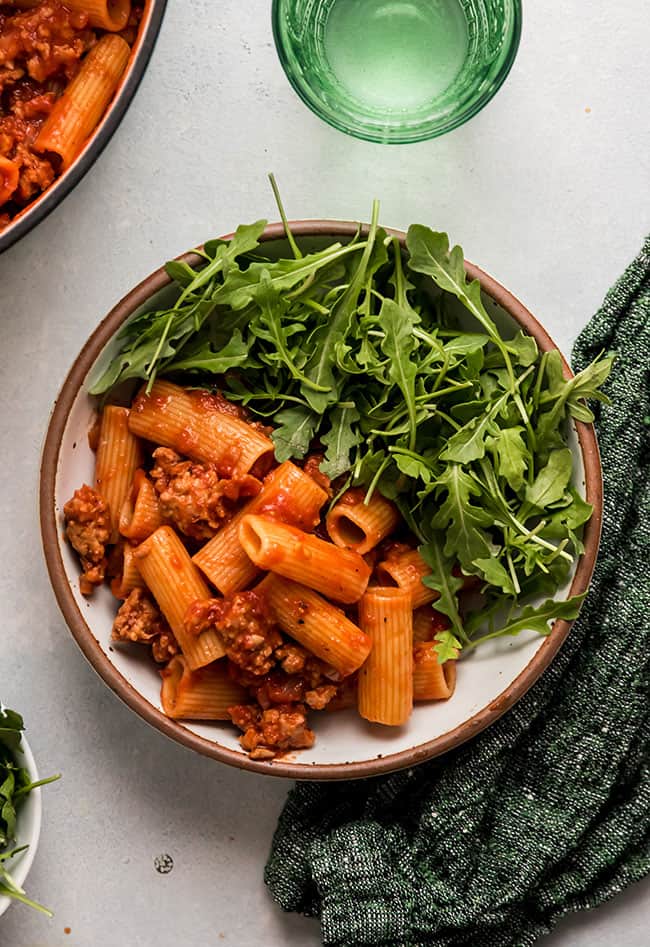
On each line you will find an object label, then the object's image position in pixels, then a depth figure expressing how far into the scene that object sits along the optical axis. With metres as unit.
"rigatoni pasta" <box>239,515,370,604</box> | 0.65
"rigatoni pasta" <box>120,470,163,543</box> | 0.68
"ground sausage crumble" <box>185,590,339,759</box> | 0.66
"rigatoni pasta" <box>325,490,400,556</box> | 0.68
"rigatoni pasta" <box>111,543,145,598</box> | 0.68
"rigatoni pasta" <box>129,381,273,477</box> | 0.67
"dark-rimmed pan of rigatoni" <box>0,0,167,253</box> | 0.65
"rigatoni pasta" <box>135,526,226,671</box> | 0.67
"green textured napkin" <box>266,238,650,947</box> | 0.72
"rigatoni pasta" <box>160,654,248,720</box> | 0.68
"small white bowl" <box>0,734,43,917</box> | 0.69
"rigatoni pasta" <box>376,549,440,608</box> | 0.68
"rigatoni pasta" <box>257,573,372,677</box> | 0.67
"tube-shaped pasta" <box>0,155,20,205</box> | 0.66
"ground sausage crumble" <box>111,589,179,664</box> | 0.68
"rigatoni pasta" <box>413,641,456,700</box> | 0.69
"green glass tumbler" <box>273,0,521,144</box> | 0.72
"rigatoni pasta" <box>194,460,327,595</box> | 0.67
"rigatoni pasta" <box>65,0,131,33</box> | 0.67
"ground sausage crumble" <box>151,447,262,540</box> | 0.67
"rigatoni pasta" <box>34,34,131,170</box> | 0.67
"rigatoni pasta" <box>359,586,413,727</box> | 0.67
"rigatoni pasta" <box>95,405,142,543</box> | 0.69
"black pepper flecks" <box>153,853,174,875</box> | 0.74
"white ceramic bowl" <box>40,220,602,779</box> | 0.67
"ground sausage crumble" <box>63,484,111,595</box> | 0.67
